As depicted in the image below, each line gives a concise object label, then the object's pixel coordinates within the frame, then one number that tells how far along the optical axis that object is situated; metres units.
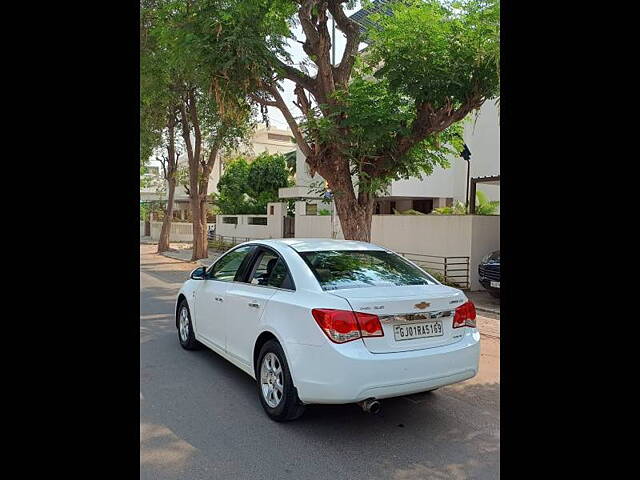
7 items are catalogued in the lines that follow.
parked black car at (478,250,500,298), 9.34
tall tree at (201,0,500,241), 7.84
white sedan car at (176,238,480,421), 3.58
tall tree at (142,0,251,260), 7.96
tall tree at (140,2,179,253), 8.98
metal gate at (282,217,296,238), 21.93
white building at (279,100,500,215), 18.55
